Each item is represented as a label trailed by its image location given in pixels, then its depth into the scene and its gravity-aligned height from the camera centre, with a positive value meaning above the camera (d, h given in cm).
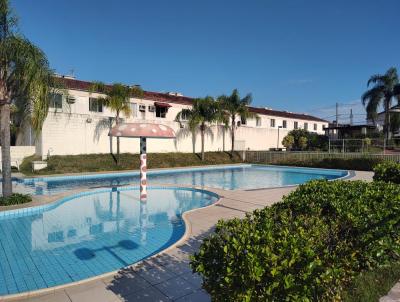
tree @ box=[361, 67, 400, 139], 3169 +621
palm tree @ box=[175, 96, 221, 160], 2711 +337
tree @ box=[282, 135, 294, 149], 3728 +92
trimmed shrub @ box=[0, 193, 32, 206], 937 -172
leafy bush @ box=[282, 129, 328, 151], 3666 +106
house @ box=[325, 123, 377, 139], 3297 +218
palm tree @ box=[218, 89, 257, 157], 2948 +444
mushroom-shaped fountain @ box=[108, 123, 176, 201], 865 +53
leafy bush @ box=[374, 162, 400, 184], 784 -66
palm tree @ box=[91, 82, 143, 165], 2186 +392
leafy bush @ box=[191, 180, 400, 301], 235 -95
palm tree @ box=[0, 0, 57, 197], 866 +214
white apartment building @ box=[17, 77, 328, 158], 2208 +174
